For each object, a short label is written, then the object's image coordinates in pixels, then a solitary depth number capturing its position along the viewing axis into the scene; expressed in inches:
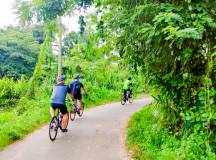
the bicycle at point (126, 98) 919.0
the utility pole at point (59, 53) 951.5
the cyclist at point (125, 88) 907.3
